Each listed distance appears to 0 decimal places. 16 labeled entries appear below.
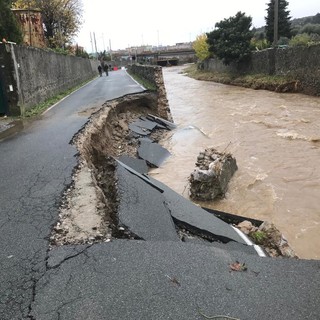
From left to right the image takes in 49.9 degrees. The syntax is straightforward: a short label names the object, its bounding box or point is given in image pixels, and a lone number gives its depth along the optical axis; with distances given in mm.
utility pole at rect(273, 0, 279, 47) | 31688
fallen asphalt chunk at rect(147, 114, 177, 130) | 17062
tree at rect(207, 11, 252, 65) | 35938
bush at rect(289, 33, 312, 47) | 27325
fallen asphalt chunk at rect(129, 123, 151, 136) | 14065
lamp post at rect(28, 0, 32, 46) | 25511
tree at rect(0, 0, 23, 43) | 15602
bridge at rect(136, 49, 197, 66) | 103562
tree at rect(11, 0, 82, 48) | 43281
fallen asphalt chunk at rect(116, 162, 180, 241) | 4508
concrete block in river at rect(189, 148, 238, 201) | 8242
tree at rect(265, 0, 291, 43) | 47844
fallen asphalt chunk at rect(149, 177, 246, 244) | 4949
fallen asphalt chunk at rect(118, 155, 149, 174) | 9539
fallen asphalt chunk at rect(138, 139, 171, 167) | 11280
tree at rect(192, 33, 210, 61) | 53944
